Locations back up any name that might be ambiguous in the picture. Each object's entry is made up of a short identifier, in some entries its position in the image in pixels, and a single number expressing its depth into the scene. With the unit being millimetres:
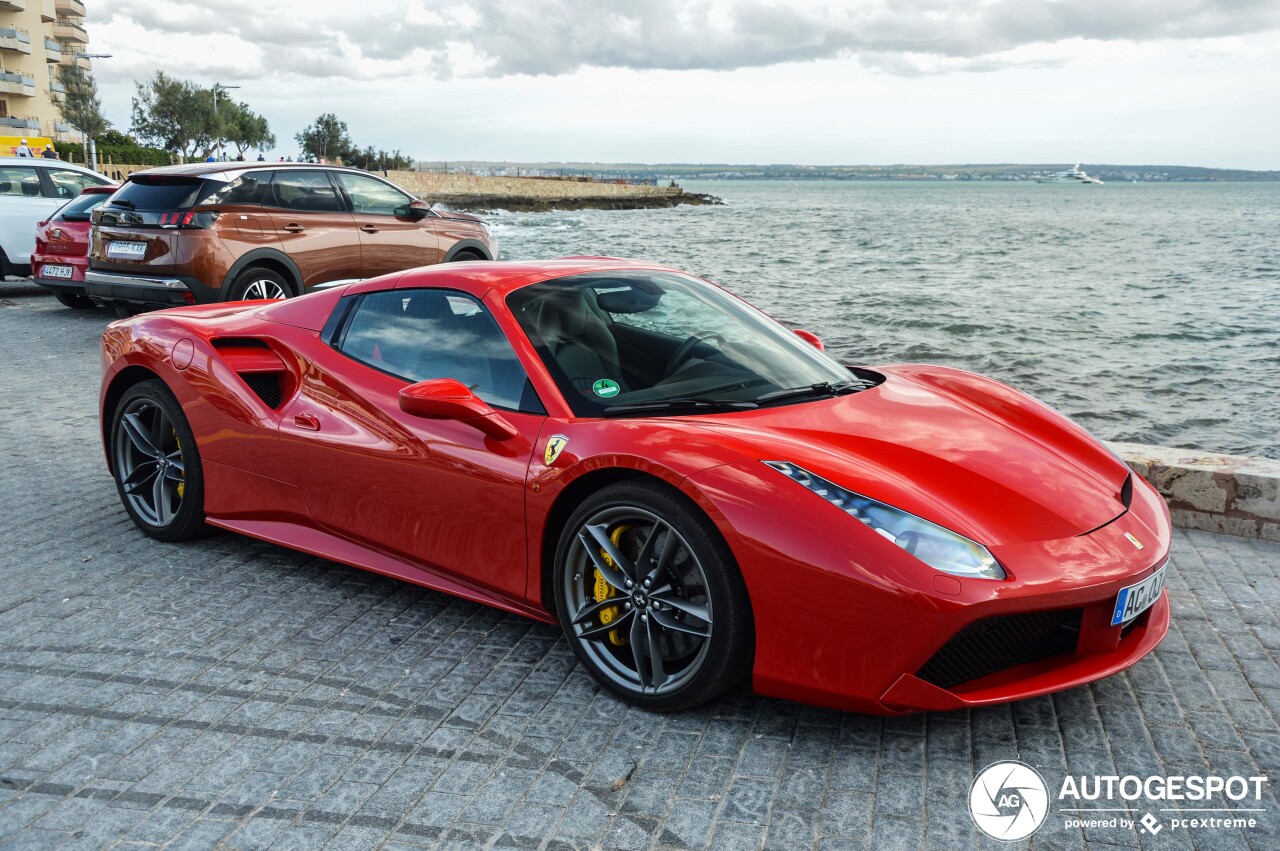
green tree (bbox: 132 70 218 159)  65688
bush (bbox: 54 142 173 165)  60562
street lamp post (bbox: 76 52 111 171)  44712
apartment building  67750
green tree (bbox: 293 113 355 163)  94812
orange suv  9766
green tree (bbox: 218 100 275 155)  70706
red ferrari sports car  2846
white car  14086
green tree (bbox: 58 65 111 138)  63406
